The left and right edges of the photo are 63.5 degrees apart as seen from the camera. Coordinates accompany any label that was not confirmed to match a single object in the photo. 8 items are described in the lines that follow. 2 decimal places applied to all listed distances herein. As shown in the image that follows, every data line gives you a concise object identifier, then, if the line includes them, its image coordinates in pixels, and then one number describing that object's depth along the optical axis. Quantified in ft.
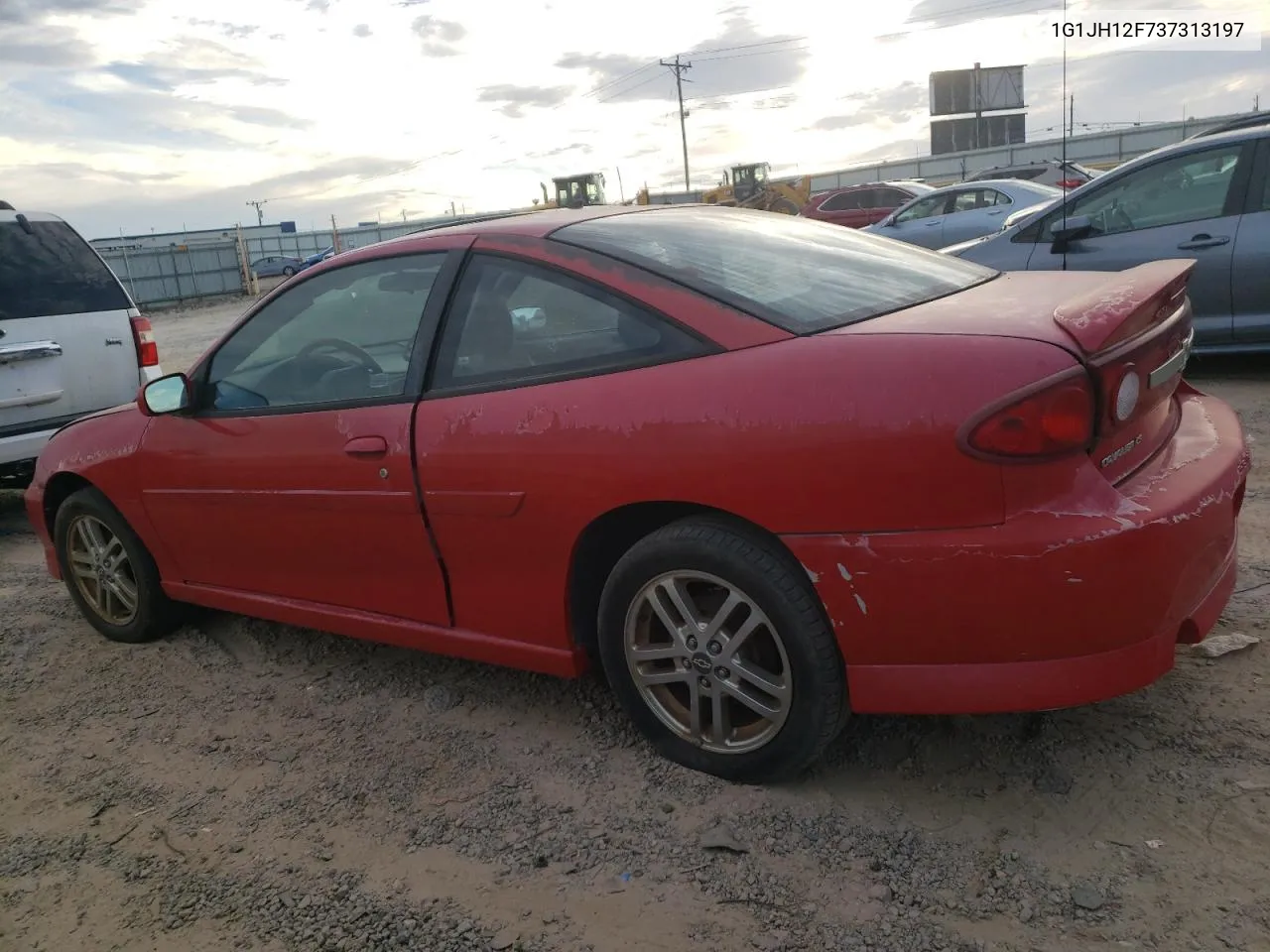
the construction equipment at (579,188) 115.34
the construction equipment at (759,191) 96.48
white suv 19.69
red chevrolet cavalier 7.02
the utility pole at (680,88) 215.10
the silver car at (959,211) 44.50
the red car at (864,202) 68.54
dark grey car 20.25
